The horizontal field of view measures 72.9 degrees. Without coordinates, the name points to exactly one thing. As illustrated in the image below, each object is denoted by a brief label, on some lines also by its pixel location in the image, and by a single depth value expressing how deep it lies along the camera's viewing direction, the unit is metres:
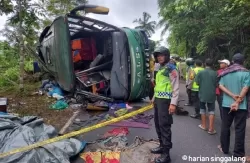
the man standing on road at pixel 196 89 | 4.05
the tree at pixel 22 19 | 5.77
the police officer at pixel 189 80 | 4.38
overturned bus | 4.56
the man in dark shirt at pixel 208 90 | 3.29
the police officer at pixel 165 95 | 2.31
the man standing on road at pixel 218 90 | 3.38
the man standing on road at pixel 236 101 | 2.42
